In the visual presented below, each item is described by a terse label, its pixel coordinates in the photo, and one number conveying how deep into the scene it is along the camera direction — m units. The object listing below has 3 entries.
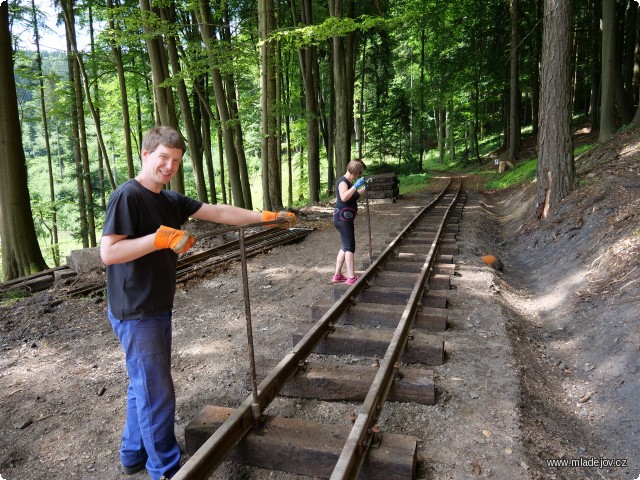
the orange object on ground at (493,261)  7.53
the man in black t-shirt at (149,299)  2.64
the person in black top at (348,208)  6.24
